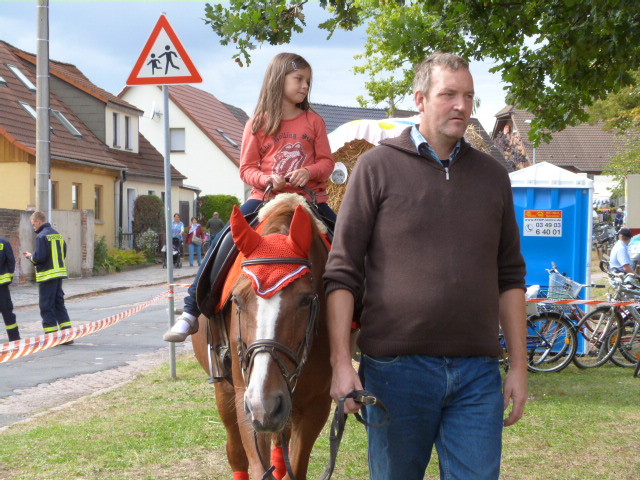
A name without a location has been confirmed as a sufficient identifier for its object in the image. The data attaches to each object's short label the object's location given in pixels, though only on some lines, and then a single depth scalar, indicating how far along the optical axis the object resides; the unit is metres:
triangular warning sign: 8.92
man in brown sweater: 3.21
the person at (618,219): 40.04
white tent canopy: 12.49
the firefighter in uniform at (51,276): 14.10
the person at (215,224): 36.28
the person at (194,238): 34.62
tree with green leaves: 6.77
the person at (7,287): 13.65
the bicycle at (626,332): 12.30
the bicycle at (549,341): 11.73
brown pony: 3.22
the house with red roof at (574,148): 66.06
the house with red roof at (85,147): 29.69
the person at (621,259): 15.42
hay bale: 12.26
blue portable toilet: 12.00
